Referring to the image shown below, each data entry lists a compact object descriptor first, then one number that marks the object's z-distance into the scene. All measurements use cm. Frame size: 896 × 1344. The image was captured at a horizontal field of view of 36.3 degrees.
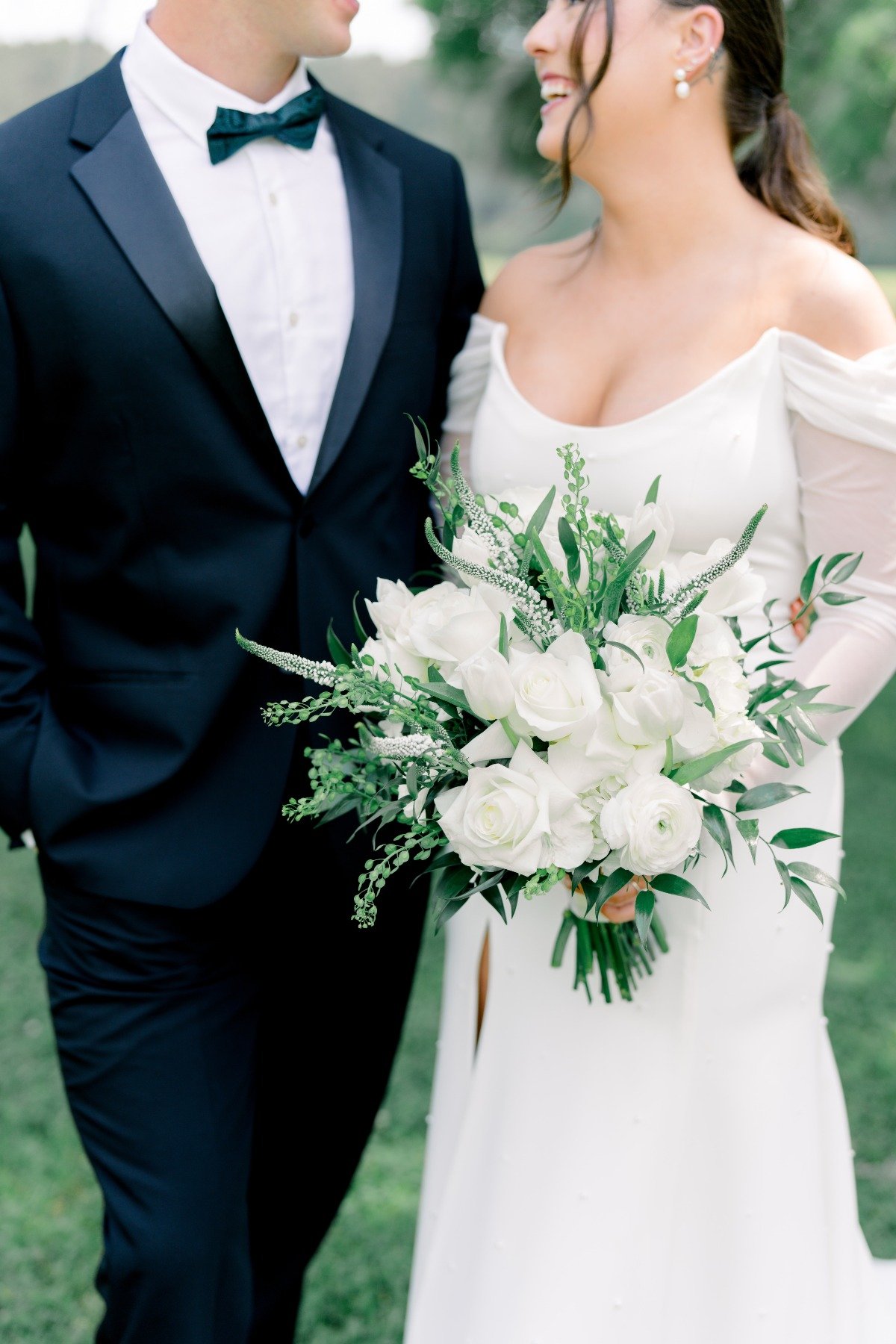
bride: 238
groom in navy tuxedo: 231
